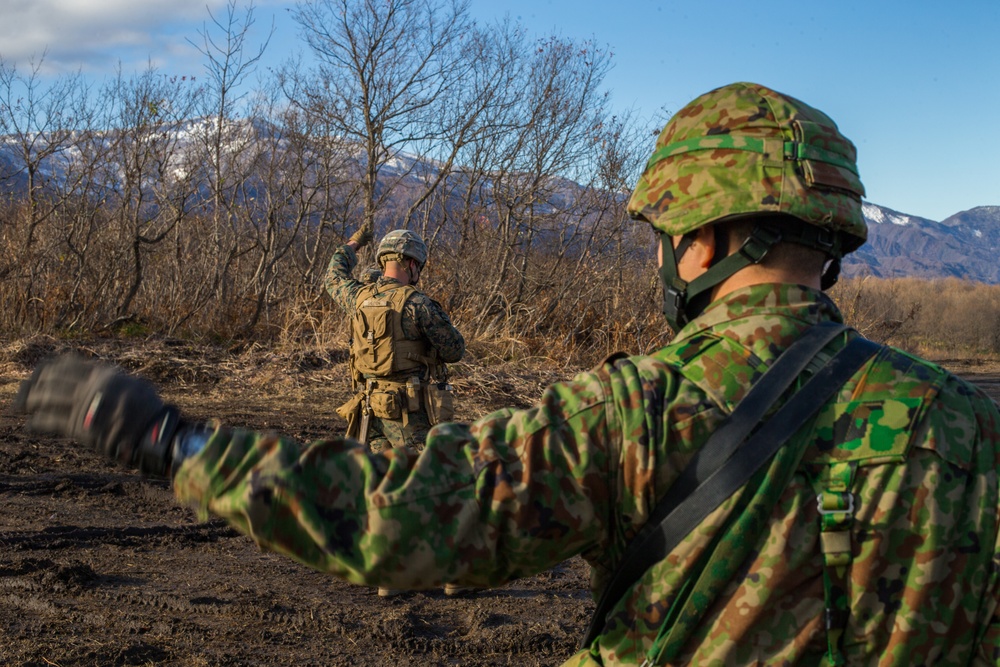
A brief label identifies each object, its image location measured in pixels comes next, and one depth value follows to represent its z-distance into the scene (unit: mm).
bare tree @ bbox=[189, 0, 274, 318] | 13766
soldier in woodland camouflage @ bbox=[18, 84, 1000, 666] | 1270
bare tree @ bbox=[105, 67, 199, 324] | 13125
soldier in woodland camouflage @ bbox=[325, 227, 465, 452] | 5621
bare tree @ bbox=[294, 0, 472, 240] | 13906
